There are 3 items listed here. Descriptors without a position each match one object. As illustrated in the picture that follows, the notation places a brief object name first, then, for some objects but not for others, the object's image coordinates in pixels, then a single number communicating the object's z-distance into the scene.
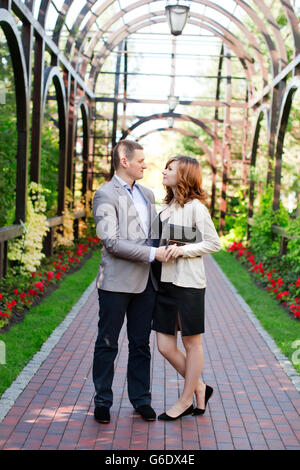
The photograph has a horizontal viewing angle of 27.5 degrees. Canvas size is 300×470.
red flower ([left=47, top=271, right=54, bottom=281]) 9.60
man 4.02
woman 4.08
